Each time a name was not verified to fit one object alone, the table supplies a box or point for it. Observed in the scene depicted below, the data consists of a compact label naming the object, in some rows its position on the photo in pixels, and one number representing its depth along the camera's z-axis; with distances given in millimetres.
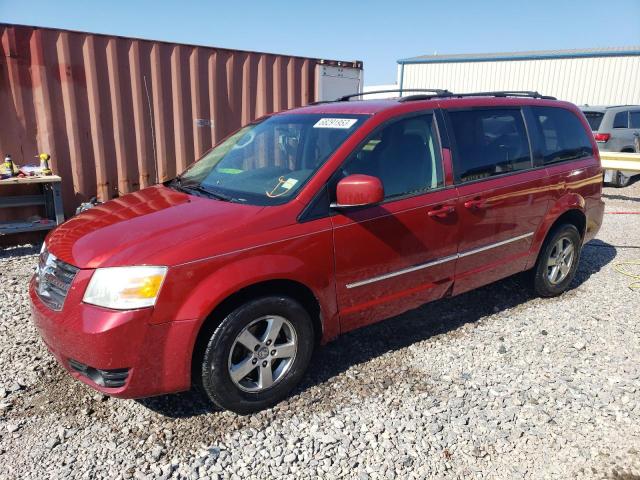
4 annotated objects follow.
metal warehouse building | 21500
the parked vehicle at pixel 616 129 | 11281
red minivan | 2537
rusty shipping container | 5957
